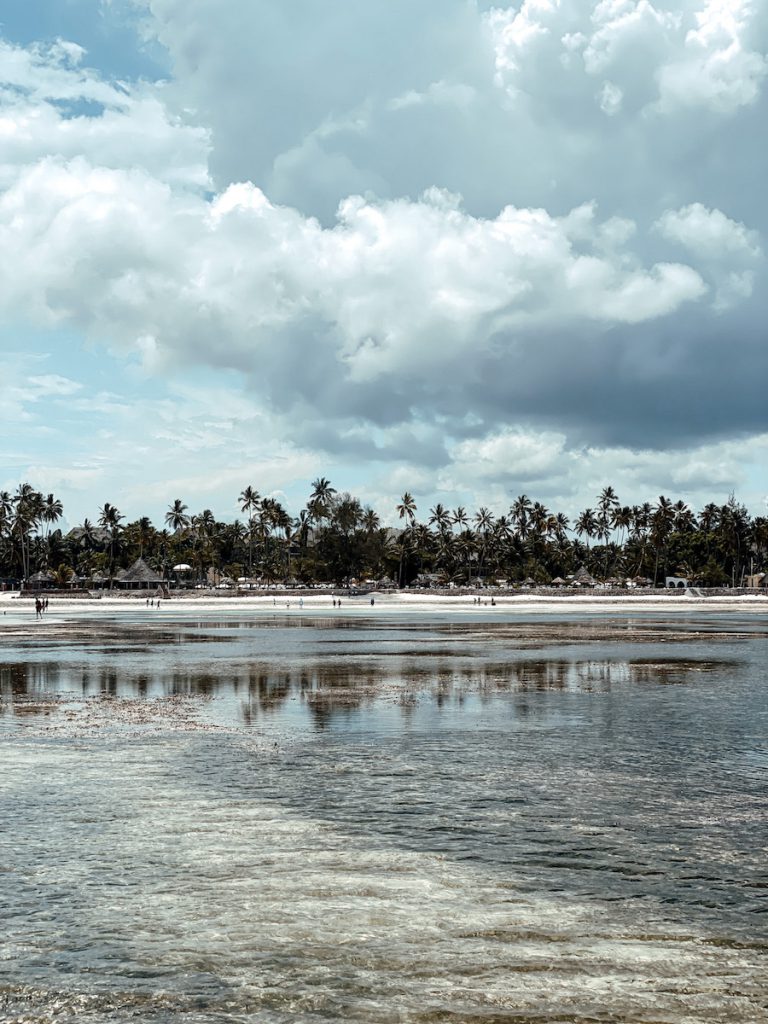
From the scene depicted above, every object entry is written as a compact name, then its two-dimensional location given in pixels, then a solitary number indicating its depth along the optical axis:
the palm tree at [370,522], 169.88
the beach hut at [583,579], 172.88
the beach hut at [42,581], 165.75
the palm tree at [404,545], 191.52
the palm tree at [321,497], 180.35
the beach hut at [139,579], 153.50
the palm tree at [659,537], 180.75
